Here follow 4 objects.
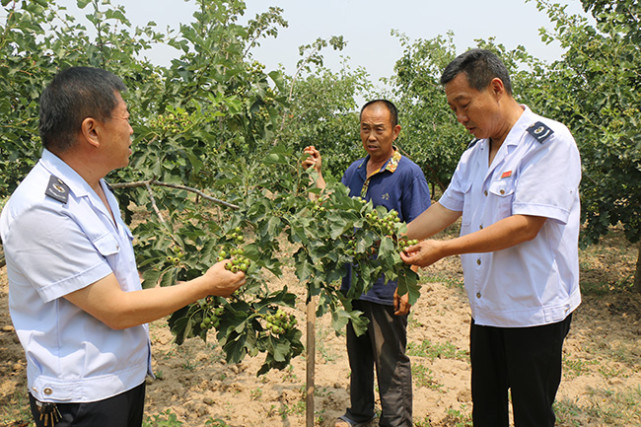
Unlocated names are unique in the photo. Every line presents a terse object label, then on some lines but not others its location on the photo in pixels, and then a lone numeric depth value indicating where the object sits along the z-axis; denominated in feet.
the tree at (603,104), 15.49
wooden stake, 9.73
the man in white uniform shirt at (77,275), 4.42
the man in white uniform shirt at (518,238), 6.26
